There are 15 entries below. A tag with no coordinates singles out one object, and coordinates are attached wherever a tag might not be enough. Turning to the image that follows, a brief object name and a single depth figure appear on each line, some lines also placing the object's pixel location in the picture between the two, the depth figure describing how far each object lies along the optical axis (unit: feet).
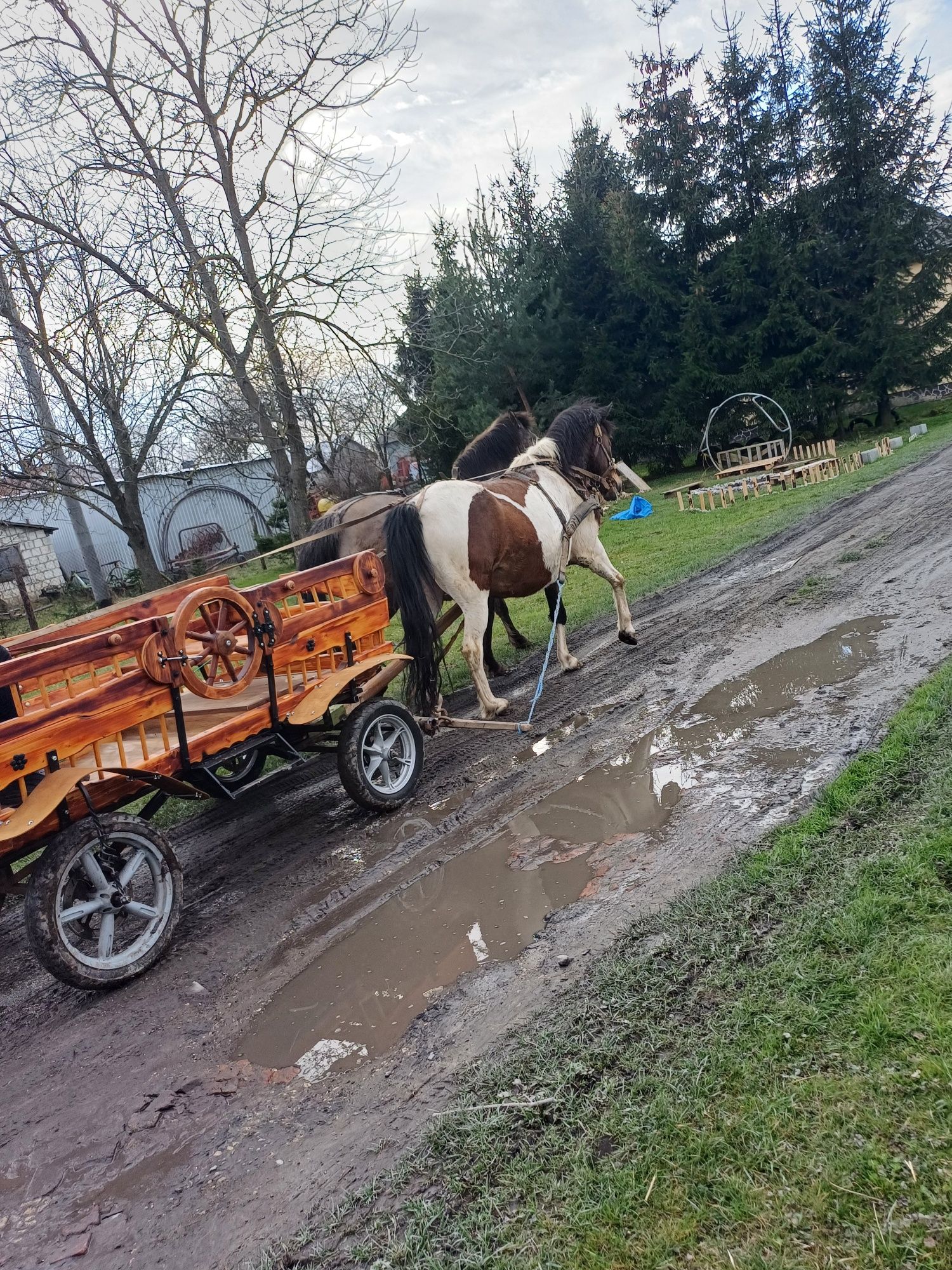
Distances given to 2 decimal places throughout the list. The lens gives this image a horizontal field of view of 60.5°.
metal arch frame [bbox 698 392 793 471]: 68.65
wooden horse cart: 11.18
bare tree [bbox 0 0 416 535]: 31.78
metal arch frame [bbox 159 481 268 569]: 95.34
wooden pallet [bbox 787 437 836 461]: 61.00
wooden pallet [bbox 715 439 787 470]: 67.92
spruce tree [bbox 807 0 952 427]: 72.38
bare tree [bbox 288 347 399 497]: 35.14
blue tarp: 55.93
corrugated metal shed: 96.99
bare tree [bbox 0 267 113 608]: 32.94
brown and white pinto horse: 19.61
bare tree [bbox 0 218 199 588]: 34.01
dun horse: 22.67
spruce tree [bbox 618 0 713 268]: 76.48
